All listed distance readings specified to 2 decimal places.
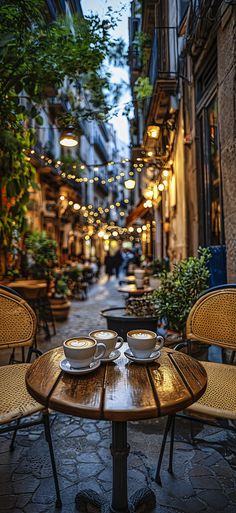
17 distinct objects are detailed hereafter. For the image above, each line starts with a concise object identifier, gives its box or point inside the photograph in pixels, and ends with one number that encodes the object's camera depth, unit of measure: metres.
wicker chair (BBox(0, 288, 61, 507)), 2.23
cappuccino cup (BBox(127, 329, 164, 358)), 1.94
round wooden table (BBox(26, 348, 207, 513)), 1.52
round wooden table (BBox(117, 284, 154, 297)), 6.75
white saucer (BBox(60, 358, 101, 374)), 1.80
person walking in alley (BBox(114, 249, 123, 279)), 22.55
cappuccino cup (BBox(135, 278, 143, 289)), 7.21
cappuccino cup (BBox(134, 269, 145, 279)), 7.28
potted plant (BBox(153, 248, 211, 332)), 4.10
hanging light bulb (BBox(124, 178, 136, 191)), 10.53
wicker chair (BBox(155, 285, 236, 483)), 2.58
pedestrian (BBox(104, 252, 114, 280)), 22.53
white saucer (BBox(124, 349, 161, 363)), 1.95
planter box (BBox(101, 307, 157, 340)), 4.57
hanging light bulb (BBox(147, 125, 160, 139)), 7.84
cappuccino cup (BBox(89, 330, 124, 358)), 2.02
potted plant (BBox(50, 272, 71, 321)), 8.89
